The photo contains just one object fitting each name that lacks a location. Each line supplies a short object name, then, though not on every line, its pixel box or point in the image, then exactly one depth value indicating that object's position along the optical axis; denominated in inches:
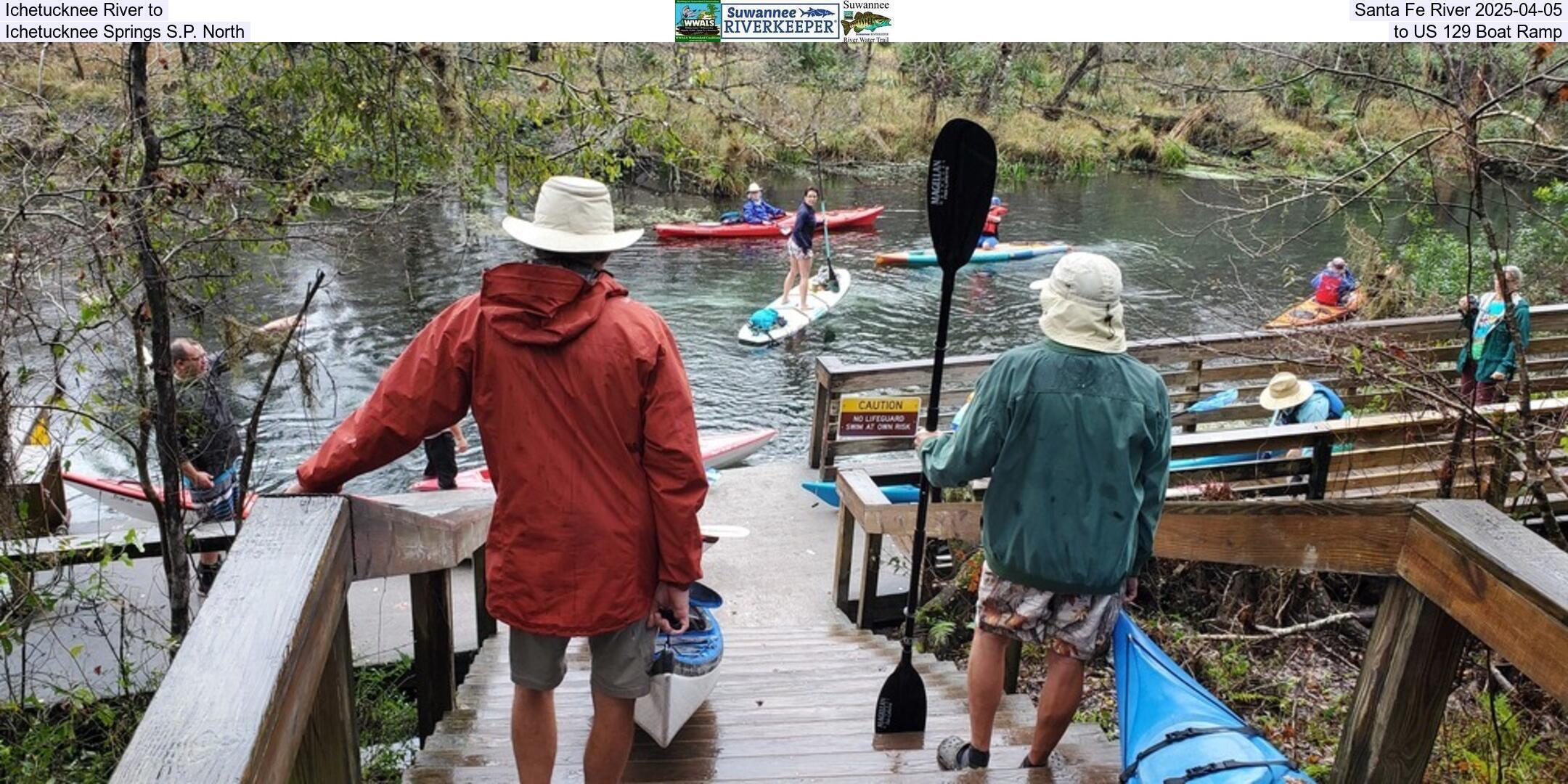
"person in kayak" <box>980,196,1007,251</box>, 762.2
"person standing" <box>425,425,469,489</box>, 321.1
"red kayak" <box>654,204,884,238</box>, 806.5
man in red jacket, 86.1
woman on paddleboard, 593.0
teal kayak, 756.6
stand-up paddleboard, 578.2
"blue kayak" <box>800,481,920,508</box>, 281.9
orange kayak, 522.9
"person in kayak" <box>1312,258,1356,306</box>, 559.2
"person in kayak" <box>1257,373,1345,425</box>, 275.4
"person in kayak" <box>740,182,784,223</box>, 822.5
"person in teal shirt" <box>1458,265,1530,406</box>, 323.0
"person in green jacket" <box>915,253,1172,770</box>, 97.7
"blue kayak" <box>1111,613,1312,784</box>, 77.9
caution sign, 314.3
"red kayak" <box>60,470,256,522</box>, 325.1
